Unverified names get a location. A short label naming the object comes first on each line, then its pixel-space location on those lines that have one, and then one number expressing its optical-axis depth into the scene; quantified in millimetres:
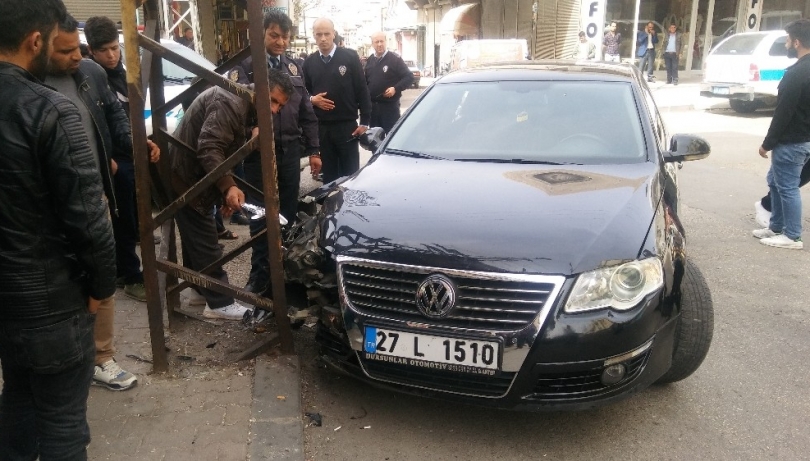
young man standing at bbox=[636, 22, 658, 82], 20969
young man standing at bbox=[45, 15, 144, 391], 2703
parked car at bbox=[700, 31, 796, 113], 14352
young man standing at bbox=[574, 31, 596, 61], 18812
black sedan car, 2645
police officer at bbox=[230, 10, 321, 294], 4406
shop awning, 31000
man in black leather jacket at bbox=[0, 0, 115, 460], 1898
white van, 18891
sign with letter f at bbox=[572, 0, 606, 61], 17391
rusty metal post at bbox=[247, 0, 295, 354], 3100
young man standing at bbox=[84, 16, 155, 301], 4305
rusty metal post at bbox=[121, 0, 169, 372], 3039
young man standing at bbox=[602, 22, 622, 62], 21047
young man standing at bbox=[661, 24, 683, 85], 20766
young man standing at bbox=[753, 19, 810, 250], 5488
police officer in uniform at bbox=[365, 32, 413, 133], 7891
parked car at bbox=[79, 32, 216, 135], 7124
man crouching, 3621
